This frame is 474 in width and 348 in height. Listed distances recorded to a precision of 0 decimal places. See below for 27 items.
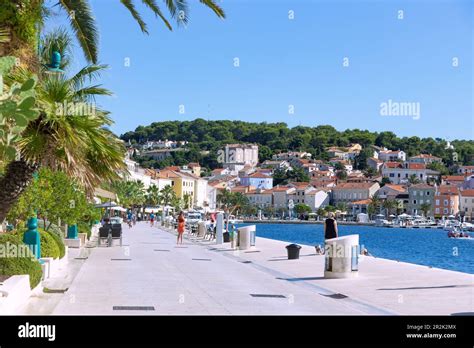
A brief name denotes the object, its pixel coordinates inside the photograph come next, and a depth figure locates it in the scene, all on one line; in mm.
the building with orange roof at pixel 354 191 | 189750
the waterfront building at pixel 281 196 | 194700
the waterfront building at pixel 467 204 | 172250
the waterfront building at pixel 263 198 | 197000
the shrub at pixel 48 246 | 18500
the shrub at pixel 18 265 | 13281
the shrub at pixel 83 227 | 35562
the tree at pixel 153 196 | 129625
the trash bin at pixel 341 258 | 18531
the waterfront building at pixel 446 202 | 171875
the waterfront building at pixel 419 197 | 176250
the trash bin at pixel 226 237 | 36469
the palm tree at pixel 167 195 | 136650
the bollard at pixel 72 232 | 31250
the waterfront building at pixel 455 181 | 194888
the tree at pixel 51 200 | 22719
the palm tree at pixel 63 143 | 12773
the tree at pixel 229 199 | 183875
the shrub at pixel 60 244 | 20375
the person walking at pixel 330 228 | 22938
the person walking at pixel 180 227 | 36938
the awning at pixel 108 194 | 28853
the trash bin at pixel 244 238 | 31172
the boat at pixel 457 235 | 96475
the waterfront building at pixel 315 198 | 190375
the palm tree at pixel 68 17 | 13164
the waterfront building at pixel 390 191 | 183875
